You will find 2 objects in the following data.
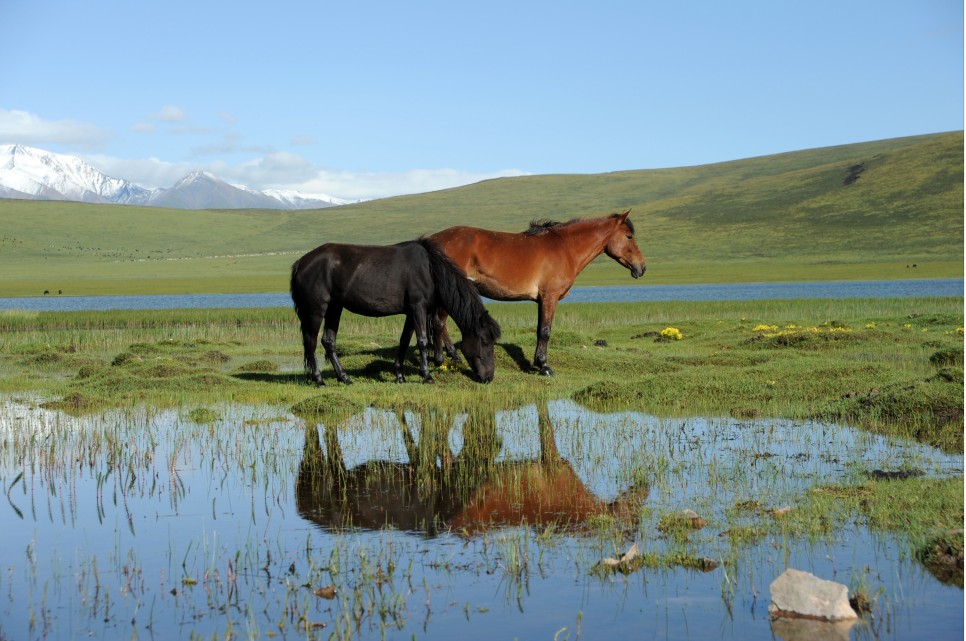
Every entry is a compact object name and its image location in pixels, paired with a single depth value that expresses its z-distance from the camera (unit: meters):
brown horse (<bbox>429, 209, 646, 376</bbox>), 16.42
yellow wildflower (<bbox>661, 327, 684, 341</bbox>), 22.48
